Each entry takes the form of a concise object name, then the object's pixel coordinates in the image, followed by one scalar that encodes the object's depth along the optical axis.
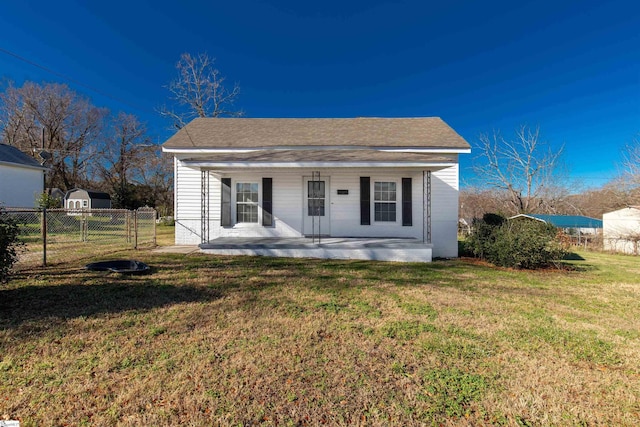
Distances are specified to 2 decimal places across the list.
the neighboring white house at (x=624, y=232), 15.88
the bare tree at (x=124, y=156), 33.59
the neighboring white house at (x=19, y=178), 17.41
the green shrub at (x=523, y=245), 7.51
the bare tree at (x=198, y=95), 19.62
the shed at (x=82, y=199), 27.44
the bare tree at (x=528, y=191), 23.81
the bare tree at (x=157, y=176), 30.91
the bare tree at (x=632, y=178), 17.81
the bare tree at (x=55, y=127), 28.09
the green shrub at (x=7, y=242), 4.12
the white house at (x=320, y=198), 9.79
